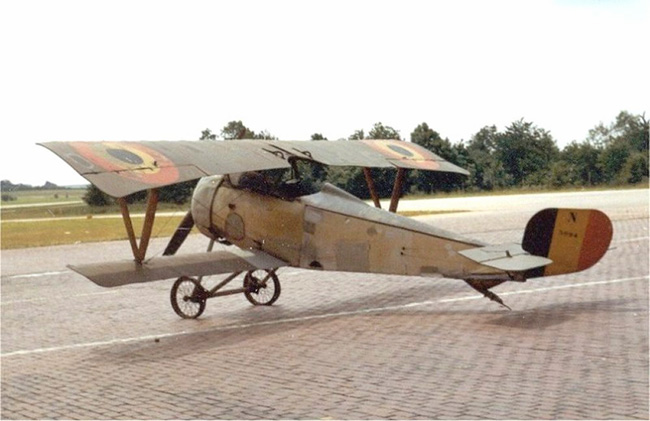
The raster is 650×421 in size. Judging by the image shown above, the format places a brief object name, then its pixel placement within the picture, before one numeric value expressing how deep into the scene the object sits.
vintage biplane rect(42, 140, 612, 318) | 12.28
